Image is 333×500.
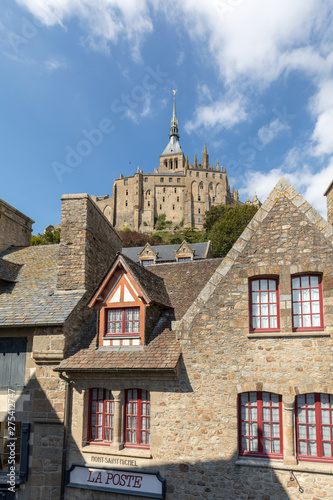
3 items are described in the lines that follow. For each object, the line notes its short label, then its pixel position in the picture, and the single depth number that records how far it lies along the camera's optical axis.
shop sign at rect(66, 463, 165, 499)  9.76
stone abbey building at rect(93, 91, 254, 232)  115.69
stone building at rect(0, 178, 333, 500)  9.20
